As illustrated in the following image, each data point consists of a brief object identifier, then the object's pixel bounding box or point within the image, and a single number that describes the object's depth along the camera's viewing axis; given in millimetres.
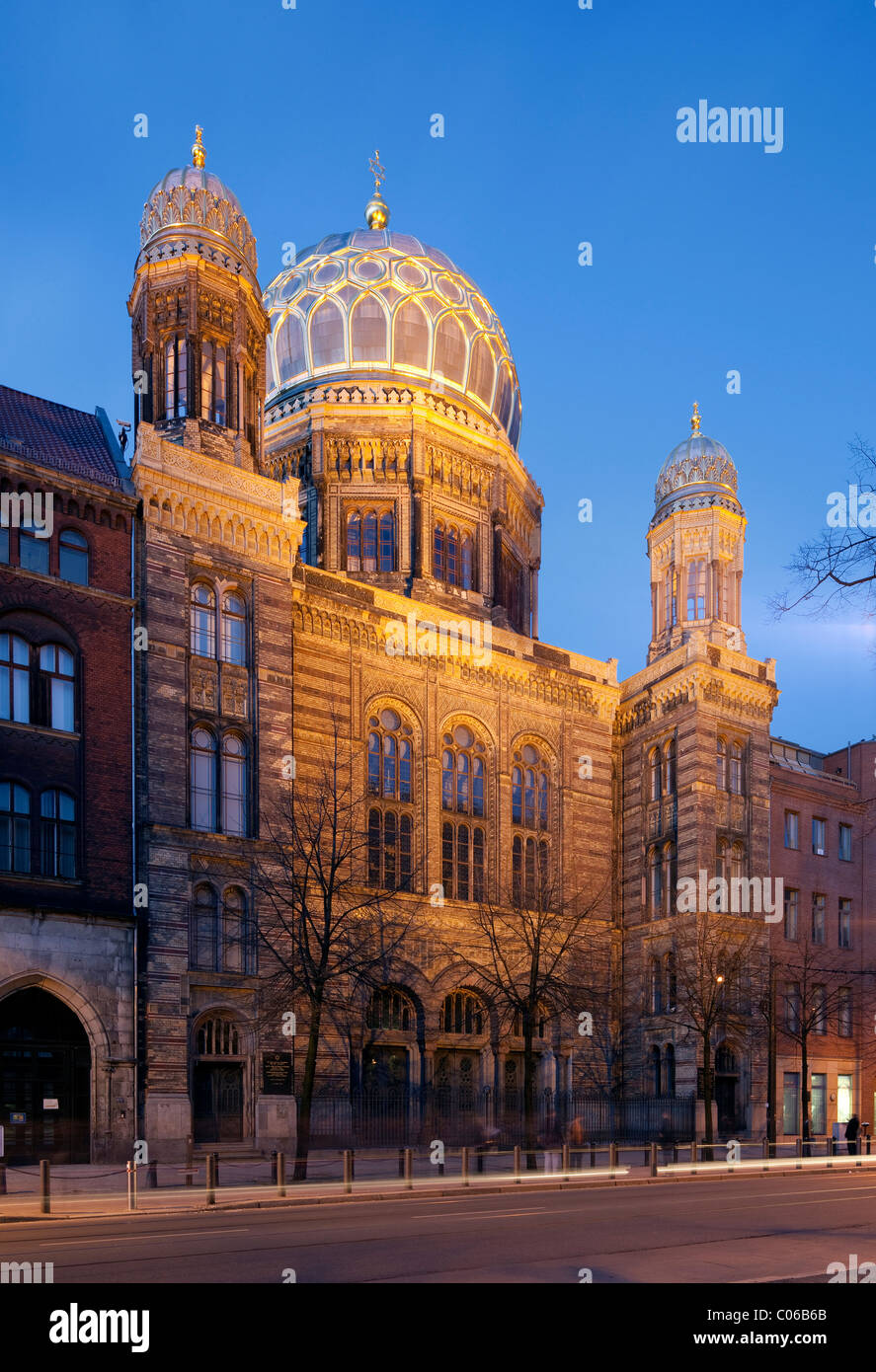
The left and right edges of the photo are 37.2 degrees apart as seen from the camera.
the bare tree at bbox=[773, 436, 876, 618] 15500
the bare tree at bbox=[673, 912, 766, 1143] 46875
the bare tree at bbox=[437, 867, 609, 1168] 44125
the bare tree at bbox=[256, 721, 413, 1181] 33250
